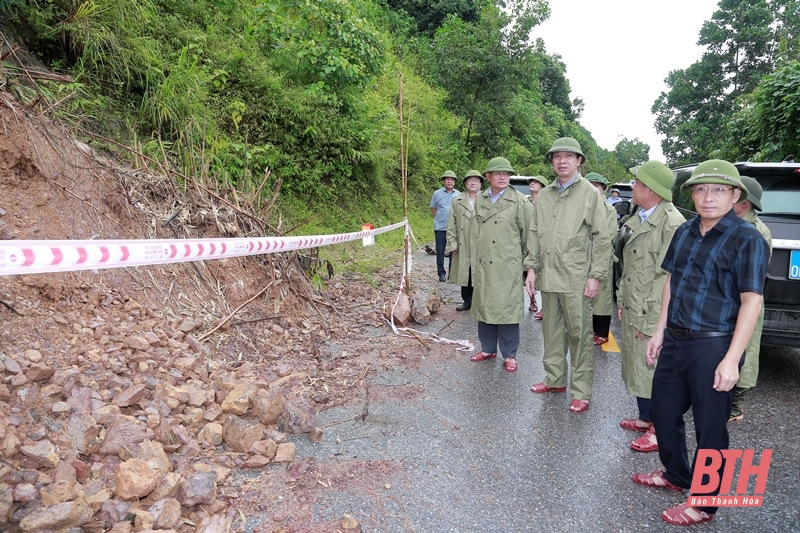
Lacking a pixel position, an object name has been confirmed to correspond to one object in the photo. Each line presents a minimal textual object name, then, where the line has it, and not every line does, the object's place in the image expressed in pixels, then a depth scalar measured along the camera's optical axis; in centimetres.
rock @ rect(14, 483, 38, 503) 214
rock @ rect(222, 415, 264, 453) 301
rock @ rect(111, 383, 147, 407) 298
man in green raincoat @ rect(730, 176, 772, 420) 333
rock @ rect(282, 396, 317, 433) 331
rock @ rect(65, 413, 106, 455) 258
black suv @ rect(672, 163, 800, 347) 411
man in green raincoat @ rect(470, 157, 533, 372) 477
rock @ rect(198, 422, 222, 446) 306
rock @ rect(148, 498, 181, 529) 228
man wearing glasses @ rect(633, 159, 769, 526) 236
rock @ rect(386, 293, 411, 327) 591
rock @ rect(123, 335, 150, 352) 355
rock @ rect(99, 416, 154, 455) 263
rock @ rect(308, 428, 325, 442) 325
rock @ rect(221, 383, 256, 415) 332
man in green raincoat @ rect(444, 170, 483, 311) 603
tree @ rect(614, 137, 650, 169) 6600
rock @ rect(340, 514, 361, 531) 243
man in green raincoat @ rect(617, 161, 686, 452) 343
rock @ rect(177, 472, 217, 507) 243
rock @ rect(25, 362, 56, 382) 285
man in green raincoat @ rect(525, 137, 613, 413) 393
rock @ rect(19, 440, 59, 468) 235
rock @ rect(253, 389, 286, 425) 334
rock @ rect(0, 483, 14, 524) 207
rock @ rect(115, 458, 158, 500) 234
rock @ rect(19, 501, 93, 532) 204
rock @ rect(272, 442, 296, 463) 298
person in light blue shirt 877
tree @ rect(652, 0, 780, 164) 2742
